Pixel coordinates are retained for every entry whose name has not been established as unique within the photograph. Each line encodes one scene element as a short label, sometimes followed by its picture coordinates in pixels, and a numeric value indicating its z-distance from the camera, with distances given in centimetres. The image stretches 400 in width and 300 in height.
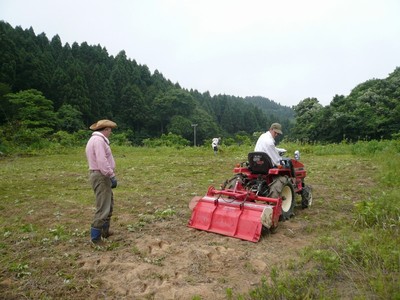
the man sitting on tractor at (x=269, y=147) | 641
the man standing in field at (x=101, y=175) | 525
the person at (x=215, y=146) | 2005
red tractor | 546
